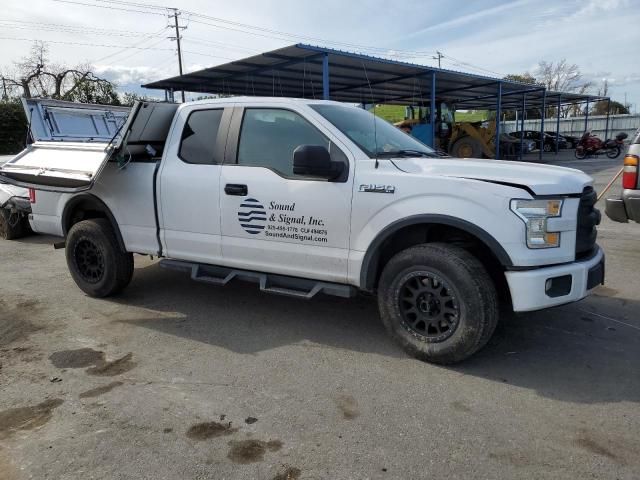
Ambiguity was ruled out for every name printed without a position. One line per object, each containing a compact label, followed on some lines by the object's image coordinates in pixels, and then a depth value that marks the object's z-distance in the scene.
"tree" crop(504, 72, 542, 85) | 64.55
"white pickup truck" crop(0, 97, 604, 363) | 3.45
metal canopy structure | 13.64
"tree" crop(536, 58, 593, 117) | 66.67
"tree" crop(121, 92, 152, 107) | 34.62
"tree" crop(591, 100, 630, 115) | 58.77
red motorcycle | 24.94
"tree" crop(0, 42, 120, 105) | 35.06
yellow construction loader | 20.61
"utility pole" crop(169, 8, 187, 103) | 46.11
